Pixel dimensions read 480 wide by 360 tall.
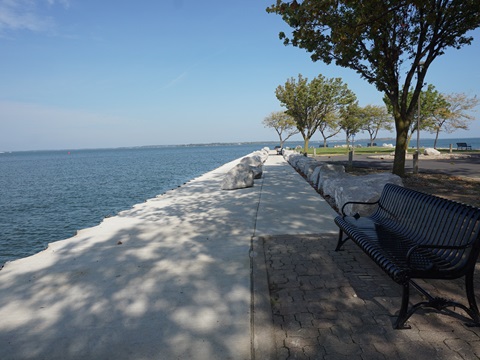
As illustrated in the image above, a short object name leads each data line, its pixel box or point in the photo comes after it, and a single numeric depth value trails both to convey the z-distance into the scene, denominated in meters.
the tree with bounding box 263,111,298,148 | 61.91
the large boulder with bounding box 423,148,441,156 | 28.33
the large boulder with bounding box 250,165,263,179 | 14.81
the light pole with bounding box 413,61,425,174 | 14.71
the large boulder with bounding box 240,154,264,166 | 14.39
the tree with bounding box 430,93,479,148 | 36.03
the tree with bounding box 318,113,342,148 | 46.39
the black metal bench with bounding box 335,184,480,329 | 2.82
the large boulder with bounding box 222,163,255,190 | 12.23
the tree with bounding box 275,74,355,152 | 31.81
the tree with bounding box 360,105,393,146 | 57.25
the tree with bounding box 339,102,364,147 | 48.34
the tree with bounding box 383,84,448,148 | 35.09
